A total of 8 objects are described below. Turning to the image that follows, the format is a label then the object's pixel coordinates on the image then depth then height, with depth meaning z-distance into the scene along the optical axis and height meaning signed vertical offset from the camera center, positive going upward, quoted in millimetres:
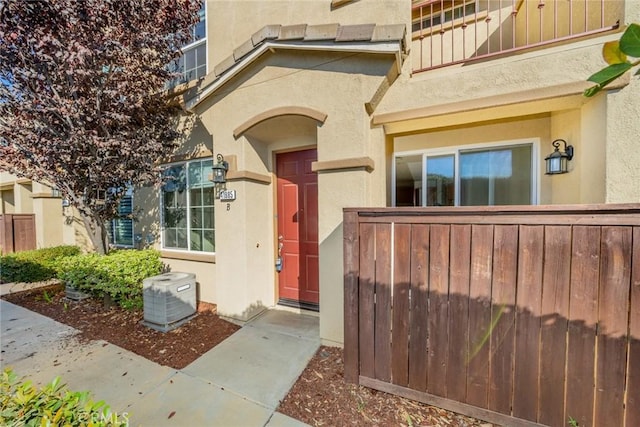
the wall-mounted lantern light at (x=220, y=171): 4652 +626
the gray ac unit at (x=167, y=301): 4422 -1614
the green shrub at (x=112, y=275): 5164 -1331
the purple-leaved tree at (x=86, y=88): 4090 +2082
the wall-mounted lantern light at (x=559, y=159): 3605 +603
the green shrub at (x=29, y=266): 7070 -1537
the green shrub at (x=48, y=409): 1505 -1194
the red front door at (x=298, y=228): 4957 -414
